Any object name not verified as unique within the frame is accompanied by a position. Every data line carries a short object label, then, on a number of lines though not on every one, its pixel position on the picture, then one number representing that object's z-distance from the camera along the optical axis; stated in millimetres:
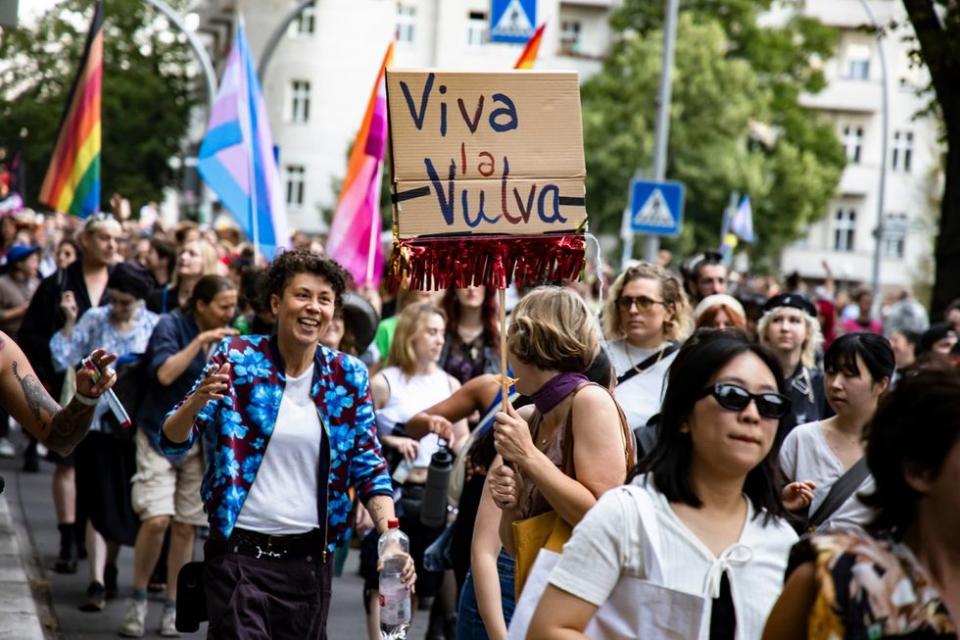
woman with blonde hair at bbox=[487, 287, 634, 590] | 7197
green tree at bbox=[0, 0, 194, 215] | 58195
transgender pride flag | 20079
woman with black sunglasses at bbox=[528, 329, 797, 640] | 5319
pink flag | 21004
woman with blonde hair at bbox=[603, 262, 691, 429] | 11369
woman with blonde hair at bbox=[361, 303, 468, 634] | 12864
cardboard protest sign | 7814
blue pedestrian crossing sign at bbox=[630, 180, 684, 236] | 27674
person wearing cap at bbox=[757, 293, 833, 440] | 12971
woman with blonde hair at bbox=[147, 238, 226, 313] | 15819
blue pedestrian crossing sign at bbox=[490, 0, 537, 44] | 23556
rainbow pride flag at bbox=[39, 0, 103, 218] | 21313
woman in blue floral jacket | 8592
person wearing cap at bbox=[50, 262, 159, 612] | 14537
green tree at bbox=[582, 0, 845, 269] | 76328
